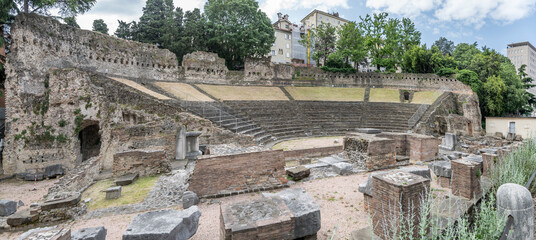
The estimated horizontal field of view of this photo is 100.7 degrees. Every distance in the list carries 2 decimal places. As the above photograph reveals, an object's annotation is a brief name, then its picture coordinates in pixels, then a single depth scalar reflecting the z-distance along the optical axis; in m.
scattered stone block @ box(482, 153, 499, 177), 6.12
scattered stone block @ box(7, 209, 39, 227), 5.36
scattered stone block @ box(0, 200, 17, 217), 6.67
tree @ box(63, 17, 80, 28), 29.48
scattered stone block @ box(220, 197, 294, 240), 3.25
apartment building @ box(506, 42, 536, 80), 87.31
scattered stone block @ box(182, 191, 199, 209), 6.04
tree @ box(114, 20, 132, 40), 33.50
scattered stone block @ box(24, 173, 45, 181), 13.47
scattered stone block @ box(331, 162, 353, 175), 8.48
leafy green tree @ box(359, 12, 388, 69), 36.47
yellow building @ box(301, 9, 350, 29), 55.06
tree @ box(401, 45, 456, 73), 32.28
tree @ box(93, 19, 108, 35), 36.31
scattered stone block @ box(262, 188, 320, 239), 3.88
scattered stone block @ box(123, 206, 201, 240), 3.60
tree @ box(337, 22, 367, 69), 36.15
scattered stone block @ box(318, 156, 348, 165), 9.56
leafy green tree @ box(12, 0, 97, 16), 17.07
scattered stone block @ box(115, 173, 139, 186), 7.48
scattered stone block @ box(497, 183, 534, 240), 2.82
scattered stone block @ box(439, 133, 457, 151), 14.18
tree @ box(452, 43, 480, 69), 35.12
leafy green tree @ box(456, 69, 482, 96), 28.12
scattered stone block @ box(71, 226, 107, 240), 3.59
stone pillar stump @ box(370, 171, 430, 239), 3.75
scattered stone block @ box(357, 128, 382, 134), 15.93
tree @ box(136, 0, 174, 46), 31.96
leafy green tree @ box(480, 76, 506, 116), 27.30
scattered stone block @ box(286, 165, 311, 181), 8.01
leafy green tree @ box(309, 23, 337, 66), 40.66
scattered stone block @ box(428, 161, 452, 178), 6.59
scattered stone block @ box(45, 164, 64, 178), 13.74
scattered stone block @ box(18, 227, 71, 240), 3.06
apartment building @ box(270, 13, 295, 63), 47.41
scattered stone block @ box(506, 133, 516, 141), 18.44
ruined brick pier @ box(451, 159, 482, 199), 5.30
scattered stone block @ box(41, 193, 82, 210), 5.59
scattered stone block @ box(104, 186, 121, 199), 6.55
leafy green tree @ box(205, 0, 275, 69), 30.88
